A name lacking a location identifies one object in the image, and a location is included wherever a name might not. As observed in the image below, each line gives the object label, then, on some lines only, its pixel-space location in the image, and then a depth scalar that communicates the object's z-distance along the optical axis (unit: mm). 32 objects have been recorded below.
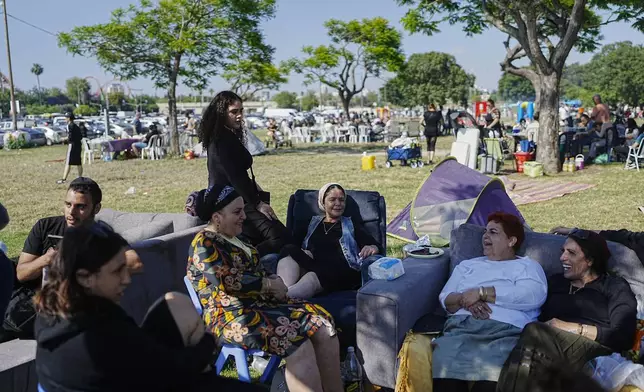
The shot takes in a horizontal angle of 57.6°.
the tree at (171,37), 19141
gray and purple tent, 5887
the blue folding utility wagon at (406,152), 14516
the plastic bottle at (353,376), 3492
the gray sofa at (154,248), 3830
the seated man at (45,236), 3473
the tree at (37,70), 106500
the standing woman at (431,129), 15648
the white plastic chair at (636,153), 12680
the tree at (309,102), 96250
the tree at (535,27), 12203
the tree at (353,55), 35094
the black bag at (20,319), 3438
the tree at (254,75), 21469
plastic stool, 3227
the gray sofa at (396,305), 3303
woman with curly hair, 4367
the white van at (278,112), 65062
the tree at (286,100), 102812
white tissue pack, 3555
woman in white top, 3062
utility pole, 30047
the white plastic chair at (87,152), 18781
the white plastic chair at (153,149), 19484
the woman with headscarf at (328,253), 4207
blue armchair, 4793
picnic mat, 9750
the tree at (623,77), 51219
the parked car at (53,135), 29650
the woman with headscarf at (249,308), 3125
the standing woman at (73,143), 12742
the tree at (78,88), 86419
